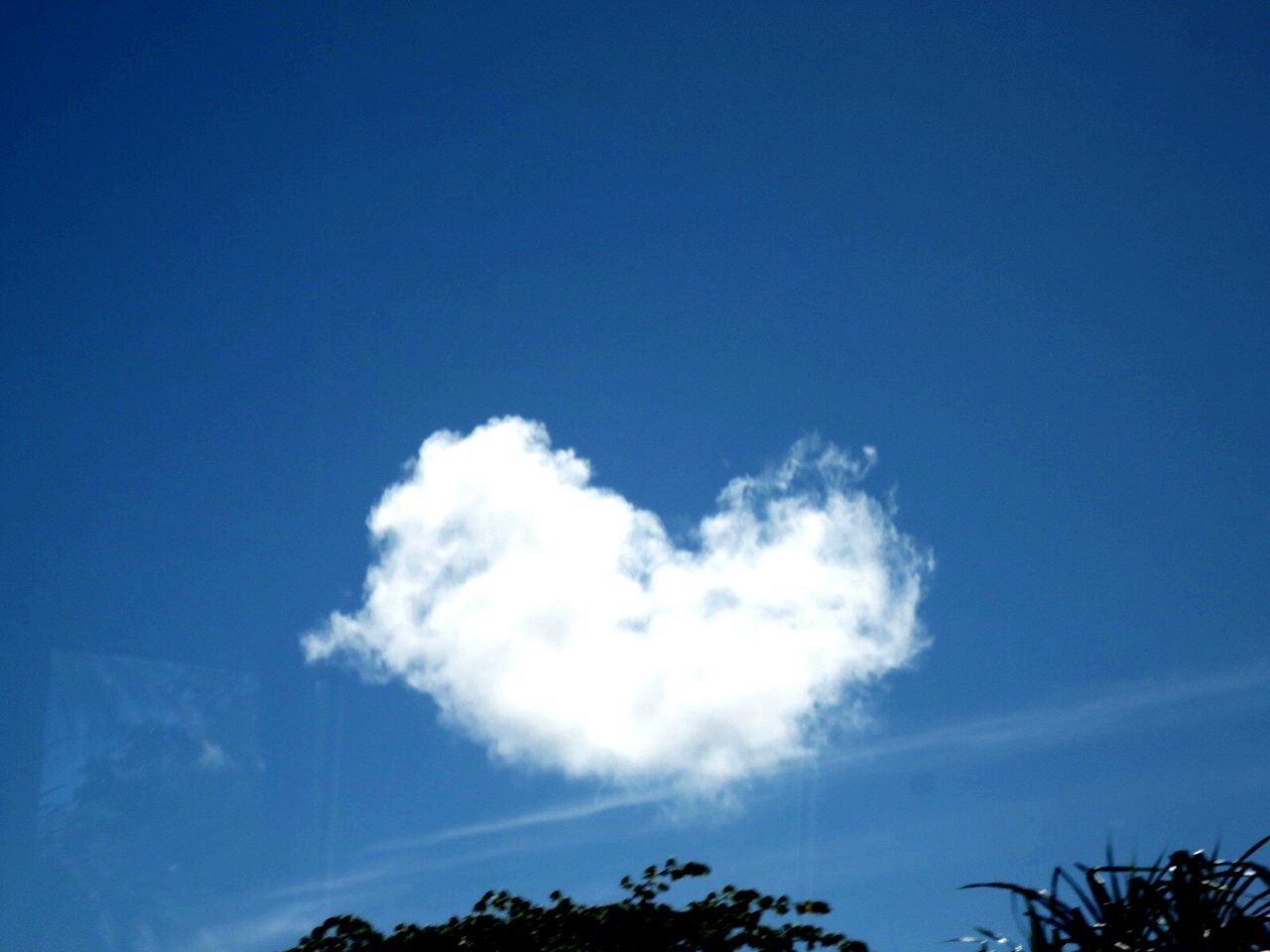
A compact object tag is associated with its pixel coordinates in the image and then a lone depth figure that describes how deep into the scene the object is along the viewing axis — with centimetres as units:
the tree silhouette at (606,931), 2102
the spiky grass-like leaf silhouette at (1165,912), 1124
